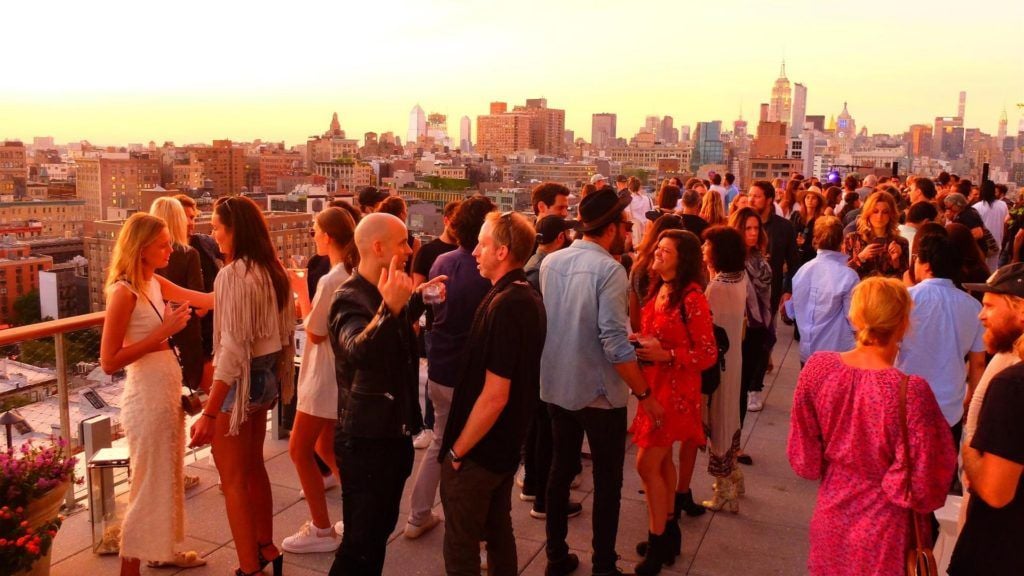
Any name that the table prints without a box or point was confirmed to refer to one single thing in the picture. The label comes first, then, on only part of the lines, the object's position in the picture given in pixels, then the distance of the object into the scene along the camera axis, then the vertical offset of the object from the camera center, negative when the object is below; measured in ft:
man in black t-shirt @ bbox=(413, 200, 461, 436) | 13.33 -1.29
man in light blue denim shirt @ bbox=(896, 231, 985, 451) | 10.95 -1.91
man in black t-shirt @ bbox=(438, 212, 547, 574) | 8.07 -2.31
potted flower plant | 9.07 -4.19
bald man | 8.39 -2.52
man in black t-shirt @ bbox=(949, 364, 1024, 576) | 6.33 -2.51
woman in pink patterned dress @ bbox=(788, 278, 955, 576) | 7.11 -2.47
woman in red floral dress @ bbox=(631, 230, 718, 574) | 11.02 -2.50
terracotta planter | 9.68 -4.43
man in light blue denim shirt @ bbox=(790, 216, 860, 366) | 14.01 -1.93
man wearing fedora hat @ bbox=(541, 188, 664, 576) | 10.08 -2.42
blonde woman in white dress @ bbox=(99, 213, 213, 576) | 10.25 -2.90
